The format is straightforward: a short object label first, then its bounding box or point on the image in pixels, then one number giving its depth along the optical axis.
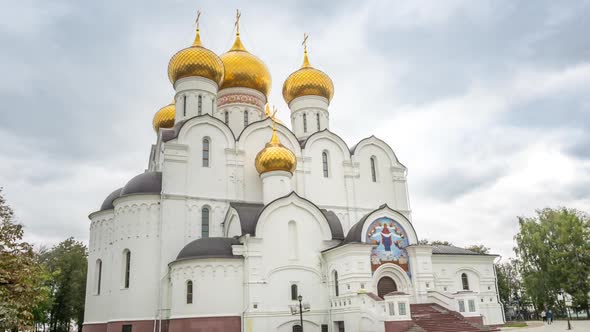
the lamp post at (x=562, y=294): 27.11
